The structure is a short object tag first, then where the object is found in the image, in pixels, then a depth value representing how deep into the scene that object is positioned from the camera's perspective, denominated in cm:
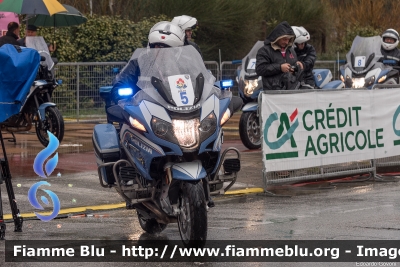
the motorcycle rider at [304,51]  1541
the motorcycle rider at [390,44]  1878
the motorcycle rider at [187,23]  1434
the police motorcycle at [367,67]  1806
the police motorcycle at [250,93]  1562
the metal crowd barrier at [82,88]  2012
